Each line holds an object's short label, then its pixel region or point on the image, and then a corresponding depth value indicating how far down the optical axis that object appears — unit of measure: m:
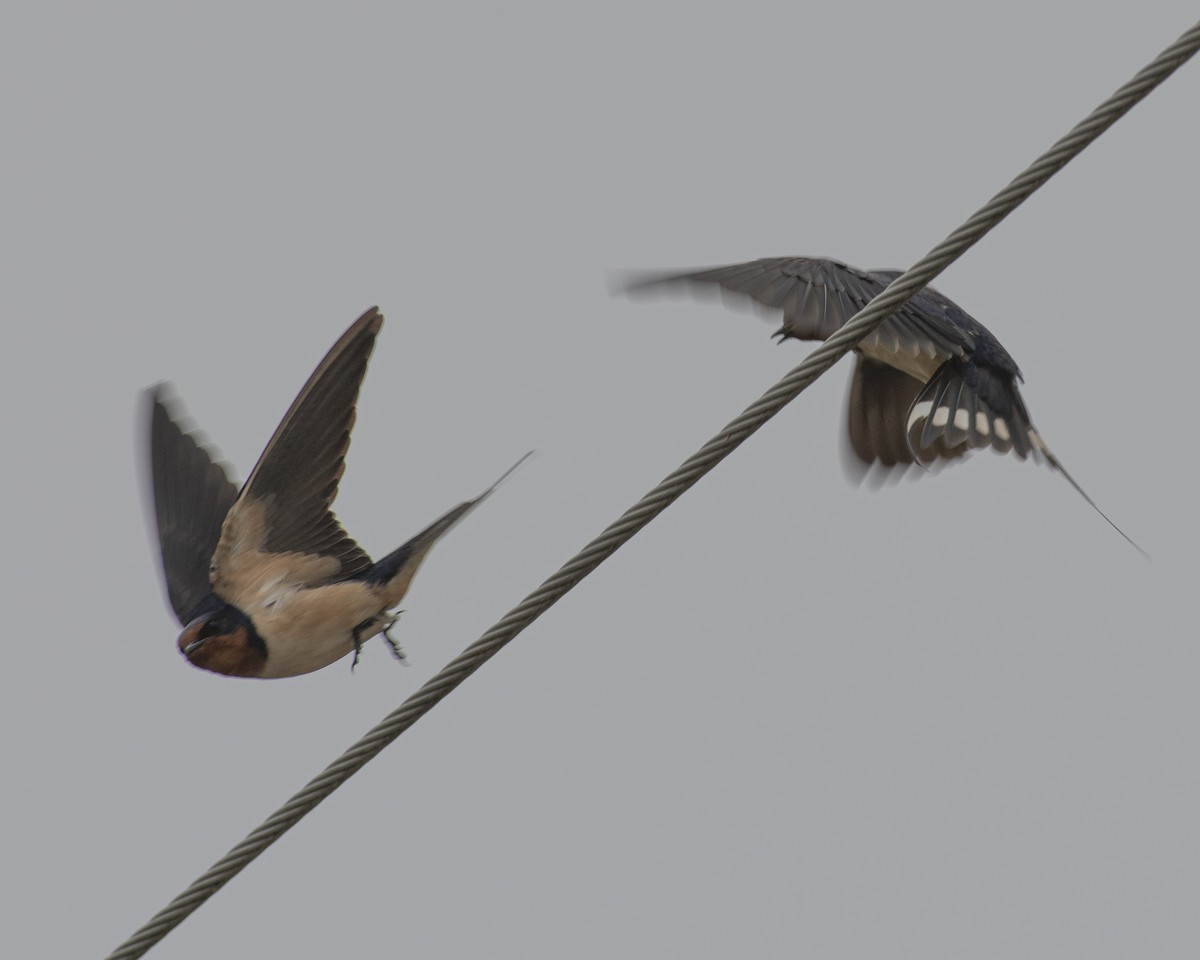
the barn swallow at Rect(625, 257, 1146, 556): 12.90
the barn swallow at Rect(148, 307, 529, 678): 11.70
